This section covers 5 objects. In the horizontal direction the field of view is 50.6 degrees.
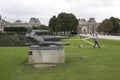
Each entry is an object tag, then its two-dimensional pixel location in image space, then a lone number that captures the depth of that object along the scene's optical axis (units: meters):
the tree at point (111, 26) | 58.70
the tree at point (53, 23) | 49.47
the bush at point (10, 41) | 16.58
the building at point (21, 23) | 78.75
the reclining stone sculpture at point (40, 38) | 6.93
